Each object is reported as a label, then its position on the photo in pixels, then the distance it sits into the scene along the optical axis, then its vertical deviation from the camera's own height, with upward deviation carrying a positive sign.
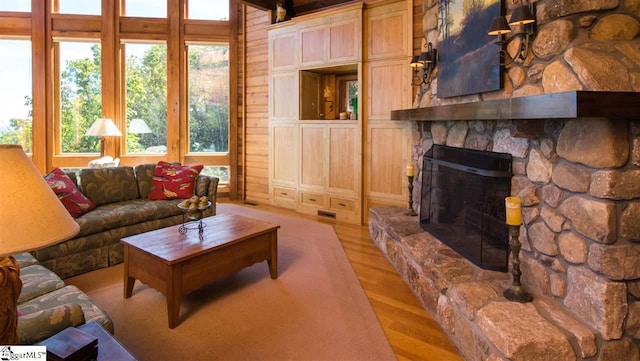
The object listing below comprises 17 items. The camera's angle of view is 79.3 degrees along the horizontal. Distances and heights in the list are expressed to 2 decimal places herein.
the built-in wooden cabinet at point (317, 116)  5.10 +0.65
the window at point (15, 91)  6.01 +1.05
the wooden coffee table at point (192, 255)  2.49 -0.69
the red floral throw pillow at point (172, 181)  4.30 -0.26
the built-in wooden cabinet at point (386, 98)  4.59 +0.75
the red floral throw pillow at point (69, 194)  3.48 -0.33
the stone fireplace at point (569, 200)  1.80 -0.21
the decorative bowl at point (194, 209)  2.87 -0.37
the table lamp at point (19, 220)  0.94 -0.16
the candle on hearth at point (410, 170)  4.07 -0.12
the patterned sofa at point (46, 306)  1.47 -0.67
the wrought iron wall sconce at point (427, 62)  3.83 +0.98
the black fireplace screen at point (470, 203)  2.60 -0.35
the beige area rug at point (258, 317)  2.24 -1.07
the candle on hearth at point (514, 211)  2.13 -0.29
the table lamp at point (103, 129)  5.52 +0.42
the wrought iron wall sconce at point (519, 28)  2.22 +0.80
